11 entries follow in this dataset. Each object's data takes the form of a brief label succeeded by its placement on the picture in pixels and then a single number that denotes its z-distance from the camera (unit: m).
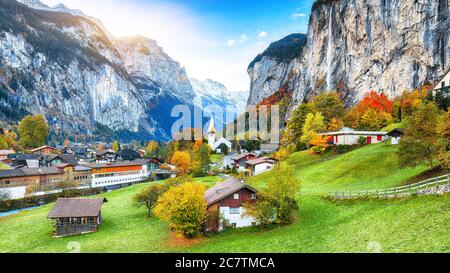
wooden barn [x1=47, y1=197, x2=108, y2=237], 33.00
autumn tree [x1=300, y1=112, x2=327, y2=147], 65.14
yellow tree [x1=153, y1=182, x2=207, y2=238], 27.38
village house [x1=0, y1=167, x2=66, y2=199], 52.38
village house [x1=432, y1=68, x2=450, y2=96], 66.75
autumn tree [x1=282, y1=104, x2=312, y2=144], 74.88
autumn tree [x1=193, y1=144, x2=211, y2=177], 72.30
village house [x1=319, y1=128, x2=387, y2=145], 57.34
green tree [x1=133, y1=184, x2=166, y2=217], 38.85
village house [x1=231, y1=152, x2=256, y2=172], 74.23
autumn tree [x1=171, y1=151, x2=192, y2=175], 74.06
